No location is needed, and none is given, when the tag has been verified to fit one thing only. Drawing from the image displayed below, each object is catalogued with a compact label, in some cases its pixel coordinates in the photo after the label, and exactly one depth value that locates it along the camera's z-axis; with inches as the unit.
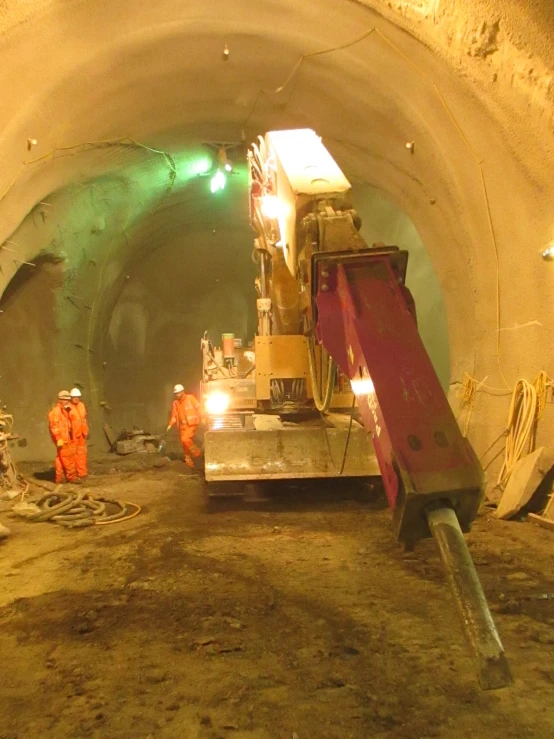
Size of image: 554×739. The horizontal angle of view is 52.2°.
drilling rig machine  90.0
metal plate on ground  220.8
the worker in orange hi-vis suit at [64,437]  325.1
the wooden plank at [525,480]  207.6
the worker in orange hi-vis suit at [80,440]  334.3
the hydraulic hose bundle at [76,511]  225.5
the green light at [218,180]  410.4
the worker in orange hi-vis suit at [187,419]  379.6
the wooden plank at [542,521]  197.8
